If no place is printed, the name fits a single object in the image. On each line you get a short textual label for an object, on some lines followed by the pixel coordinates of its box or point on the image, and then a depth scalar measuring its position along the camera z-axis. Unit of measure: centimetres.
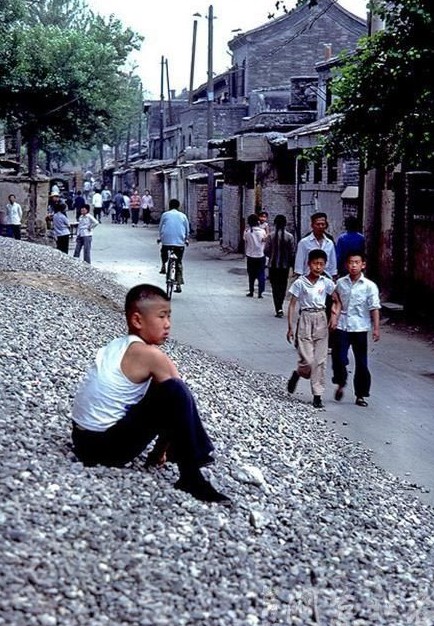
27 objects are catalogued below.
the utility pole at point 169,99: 6575
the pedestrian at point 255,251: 1997
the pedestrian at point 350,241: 1447
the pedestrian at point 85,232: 2533
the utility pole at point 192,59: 5350
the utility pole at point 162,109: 6316
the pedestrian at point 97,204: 5303
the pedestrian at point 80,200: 3350
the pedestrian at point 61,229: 2583
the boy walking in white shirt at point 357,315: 1066
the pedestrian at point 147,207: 5369
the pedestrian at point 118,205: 5447
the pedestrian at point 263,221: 2056
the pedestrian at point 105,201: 6350
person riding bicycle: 2045
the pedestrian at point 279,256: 1752
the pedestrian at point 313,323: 1055
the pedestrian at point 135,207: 5371
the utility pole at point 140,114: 8562
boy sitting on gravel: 589
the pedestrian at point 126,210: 5434
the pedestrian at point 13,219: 2886
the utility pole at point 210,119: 3962
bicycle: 2050
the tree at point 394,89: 1384
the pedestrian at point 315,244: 1227
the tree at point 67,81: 3294
